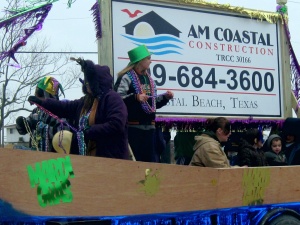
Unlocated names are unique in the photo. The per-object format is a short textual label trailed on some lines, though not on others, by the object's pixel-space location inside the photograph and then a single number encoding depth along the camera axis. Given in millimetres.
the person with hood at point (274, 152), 6078
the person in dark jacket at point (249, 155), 5512
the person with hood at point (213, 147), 4762
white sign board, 6375
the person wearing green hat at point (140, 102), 5312
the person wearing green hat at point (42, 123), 5133
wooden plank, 3586
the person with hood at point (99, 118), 4219
